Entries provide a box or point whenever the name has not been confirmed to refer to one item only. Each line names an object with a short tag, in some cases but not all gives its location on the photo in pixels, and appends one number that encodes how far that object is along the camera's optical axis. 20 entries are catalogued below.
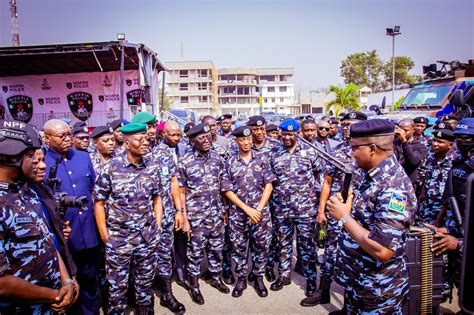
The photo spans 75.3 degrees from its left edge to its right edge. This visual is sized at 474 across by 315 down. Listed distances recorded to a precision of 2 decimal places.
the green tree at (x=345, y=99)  22.69
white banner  13.11
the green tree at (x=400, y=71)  47.47
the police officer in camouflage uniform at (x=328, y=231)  3.80
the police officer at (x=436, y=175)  3.78
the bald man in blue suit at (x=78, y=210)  3.38
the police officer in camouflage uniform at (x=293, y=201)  4.04
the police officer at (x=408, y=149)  4.51
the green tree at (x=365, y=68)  47.62
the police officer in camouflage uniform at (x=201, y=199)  4.10
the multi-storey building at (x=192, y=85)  51.81
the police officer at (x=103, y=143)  4.31
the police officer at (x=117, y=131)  5.02
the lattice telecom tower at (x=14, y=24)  23.74
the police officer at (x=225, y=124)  8.31
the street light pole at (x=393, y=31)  22.89
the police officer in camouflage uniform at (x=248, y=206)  4.12
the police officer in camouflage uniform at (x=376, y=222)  2.05
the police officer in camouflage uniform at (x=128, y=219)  3.11
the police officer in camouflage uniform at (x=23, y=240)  1.83
